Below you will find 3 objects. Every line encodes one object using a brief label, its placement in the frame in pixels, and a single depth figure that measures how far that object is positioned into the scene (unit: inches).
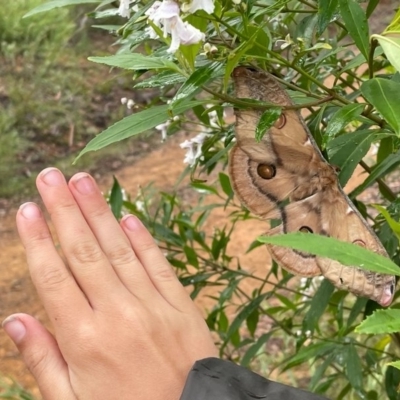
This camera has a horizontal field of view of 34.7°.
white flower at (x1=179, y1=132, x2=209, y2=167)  38.9
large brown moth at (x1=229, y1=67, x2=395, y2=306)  22.8
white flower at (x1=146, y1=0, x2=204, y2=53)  19.9
